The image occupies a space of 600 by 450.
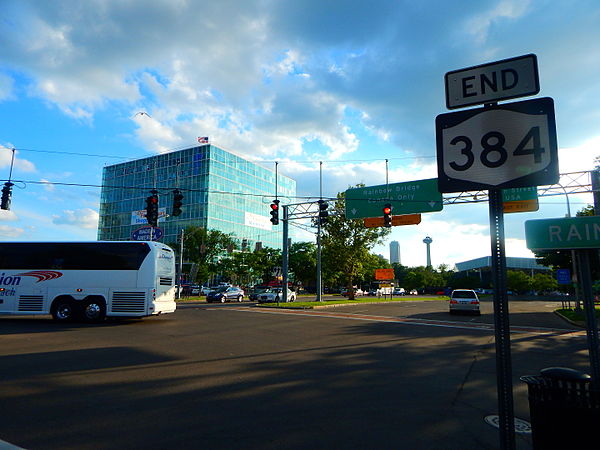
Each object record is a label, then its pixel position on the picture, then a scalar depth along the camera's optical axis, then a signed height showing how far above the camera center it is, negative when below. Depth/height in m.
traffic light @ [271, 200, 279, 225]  24.36 +4.01
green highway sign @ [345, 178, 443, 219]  22.58 +4.70
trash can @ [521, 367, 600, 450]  2.56 -0.88
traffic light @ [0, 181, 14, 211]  19.61 +3.99
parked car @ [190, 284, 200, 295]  53.47 -1.94
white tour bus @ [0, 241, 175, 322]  15.75 -0.18
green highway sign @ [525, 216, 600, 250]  3.15 +0.36
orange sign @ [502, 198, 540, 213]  20.56 +3.80
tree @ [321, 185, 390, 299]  42.69 +3.80
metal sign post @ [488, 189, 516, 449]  2.32 -0.37
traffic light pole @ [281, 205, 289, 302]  30.50 +1.85
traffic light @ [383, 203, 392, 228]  22.44 +3.58
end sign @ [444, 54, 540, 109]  2.76 +1.42
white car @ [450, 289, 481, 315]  22.97 -1.45
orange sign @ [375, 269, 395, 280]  53.53 +0.39
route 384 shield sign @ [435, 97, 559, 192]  2.56 +0.89
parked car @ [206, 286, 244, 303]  36.47 -1.74
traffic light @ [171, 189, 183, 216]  20.11 +3.83
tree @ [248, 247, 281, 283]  60.08 +2.57
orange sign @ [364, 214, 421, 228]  23.89 +3.52
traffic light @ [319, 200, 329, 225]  25.14 +4.15
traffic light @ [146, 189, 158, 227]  21.36 +3.70
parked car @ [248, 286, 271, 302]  40.69 -2.03
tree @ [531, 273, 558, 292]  74.00 -0.87
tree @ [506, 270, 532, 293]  75.02 -0.60
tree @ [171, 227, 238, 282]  57.60 +4.25
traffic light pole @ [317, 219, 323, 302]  31.89 +0.43
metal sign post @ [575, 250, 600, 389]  2.77 -0.28
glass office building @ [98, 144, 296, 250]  77.49 +17.42
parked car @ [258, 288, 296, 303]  34.34 -1.79
